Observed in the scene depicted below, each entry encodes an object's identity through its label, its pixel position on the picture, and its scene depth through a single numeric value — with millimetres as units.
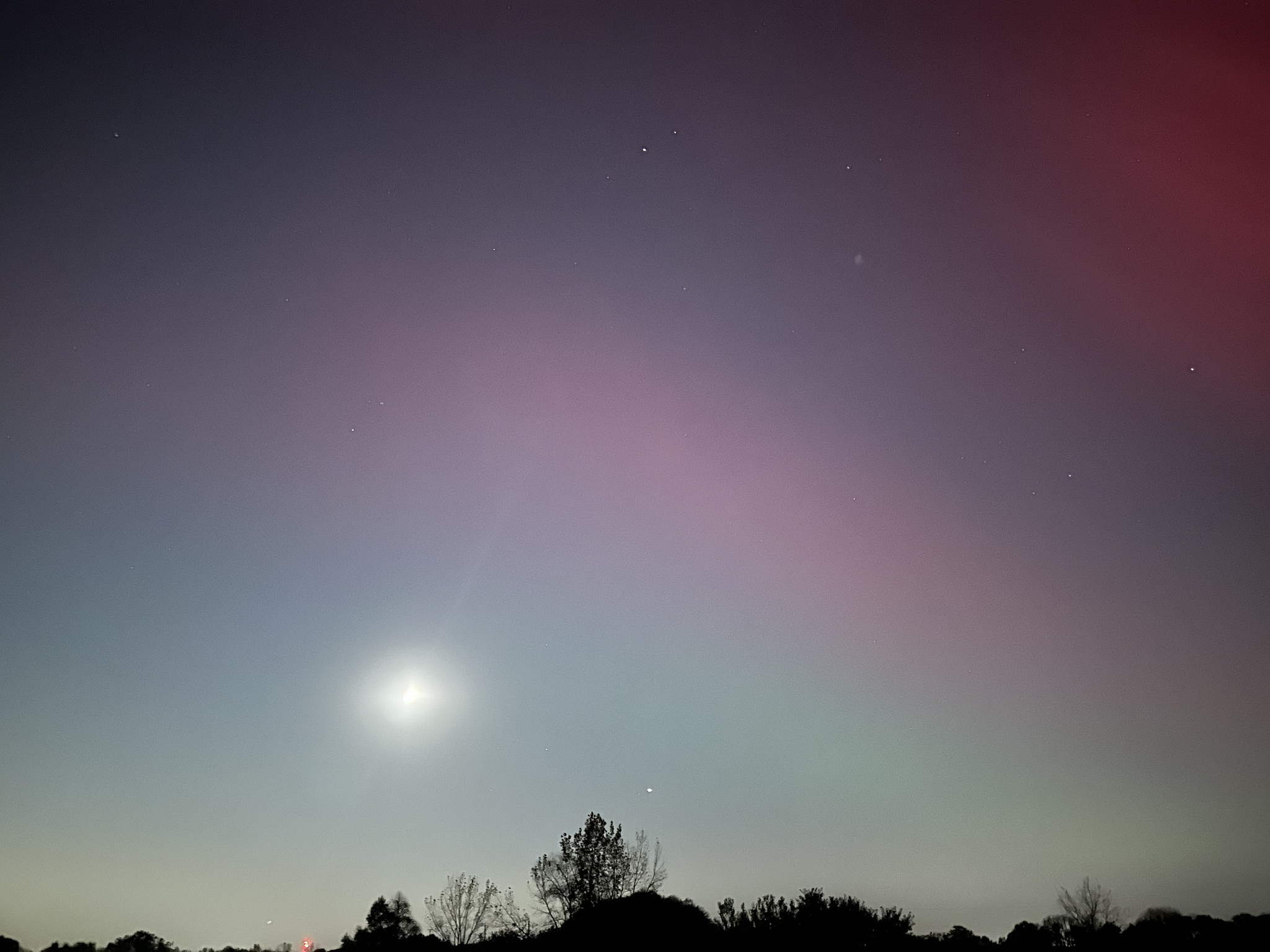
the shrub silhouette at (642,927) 33125
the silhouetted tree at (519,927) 53016
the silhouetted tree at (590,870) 57000
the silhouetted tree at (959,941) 43188
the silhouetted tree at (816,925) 35188
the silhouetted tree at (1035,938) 52281
